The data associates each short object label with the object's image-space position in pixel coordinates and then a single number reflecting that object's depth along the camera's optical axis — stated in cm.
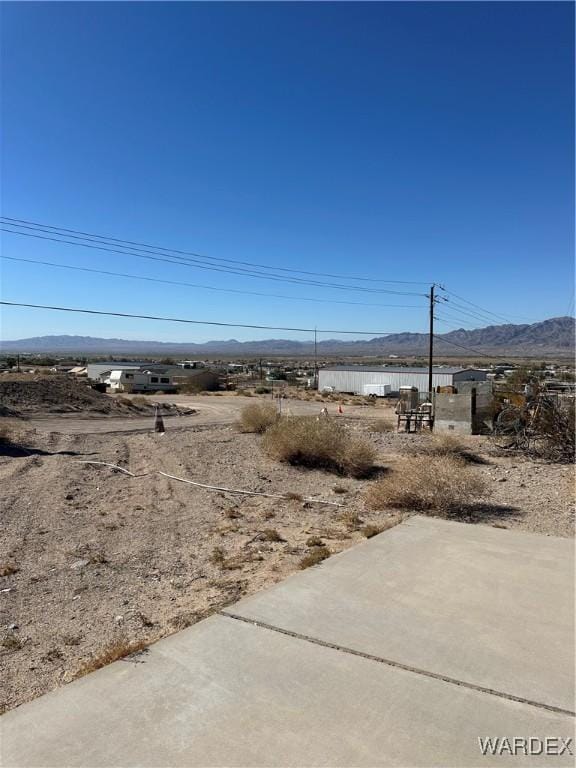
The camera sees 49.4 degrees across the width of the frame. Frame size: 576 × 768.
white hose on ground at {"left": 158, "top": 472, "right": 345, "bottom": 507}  1166
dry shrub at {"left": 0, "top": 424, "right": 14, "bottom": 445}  1815
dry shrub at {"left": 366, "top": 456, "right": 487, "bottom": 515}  1026
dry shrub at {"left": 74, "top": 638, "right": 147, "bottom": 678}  442
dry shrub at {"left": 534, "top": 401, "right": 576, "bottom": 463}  1672
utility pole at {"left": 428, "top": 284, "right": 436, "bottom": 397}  4025
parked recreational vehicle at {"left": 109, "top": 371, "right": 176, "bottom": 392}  6269
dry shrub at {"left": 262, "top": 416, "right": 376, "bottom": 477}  1482
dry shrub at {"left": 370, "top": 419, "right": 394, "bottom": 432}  2538
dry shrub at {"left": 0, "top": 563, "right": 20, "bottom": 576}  752
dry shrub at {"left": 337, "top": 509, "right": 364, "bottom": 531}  925
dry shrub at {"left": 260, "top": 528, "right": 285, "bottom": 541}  877
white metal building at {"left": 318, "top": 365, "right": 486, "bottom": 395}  6181
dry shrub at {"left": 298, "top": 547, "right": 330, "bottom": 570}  688
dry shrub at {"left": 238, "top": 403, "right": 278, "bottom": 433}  2227
